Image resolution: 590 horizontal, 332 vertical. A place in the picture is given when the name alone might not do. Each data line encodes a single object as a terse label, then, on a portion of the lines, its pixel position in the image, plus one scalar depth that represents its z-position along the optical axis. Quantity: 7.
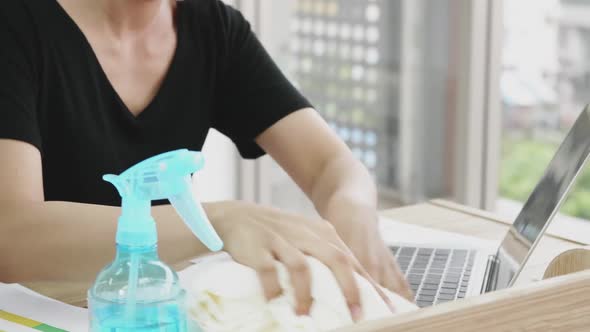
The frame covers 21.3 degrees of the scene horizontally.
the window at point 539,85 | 4.99
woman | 1.65
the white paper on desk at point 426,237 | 2.01
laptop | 1.62
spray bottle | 1.27
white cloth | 1.37
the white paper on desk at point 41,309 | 1.59
